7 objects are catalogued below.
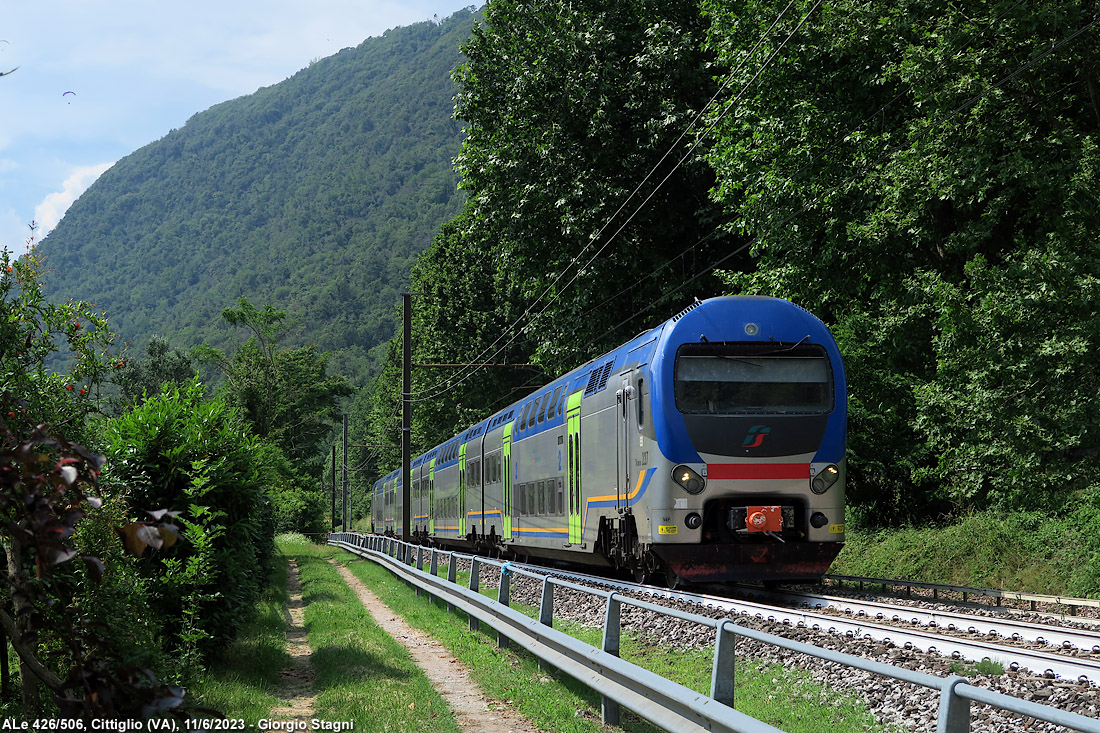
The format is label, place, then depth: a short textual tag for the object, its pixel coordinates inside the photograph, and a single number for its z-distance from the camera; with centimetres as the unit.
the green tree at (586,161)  2805
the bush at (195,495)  941
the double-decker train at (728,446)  1412
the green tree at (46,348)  836
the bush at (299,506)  6462
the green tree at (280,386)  6512
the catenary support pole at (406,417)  3572
